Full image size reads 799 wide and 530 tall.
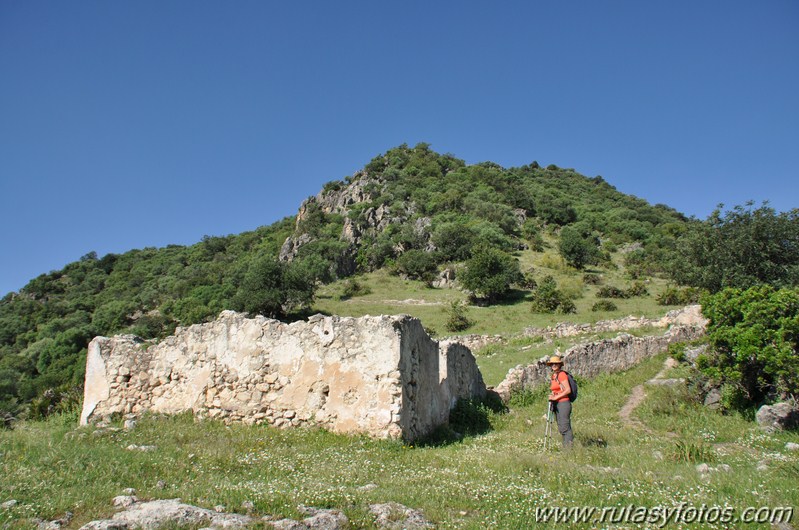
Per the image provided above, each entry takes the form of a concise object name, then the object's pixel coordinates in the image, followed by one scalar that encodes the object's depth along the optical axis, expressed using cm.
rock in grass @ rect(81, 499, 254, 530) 428
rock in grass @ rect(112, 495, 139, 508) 488
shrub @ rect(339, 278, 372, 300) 5481
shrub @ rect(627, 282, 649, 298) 4269
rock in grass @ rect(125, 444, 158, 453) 717
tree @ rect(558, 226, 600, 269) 6000
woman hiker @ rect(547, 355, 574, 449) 828
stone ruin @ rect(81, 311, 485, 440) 857
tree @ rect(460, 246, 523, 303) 4472
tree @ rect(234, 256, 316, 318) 4638
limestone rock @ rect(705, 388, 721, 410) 1078
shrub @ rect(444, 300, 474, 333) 3456
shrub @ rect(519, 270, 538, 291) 5009
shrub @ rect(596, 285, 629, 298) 4304
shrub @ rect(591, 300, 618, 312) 3725
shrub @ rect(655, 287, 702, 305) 3525
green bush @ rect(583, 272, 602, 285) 5112
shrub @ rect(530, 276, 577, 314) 3766
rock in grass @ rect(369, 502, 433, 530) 455
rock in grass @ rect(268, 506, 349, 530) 439
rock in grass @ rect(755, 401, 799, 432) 880
